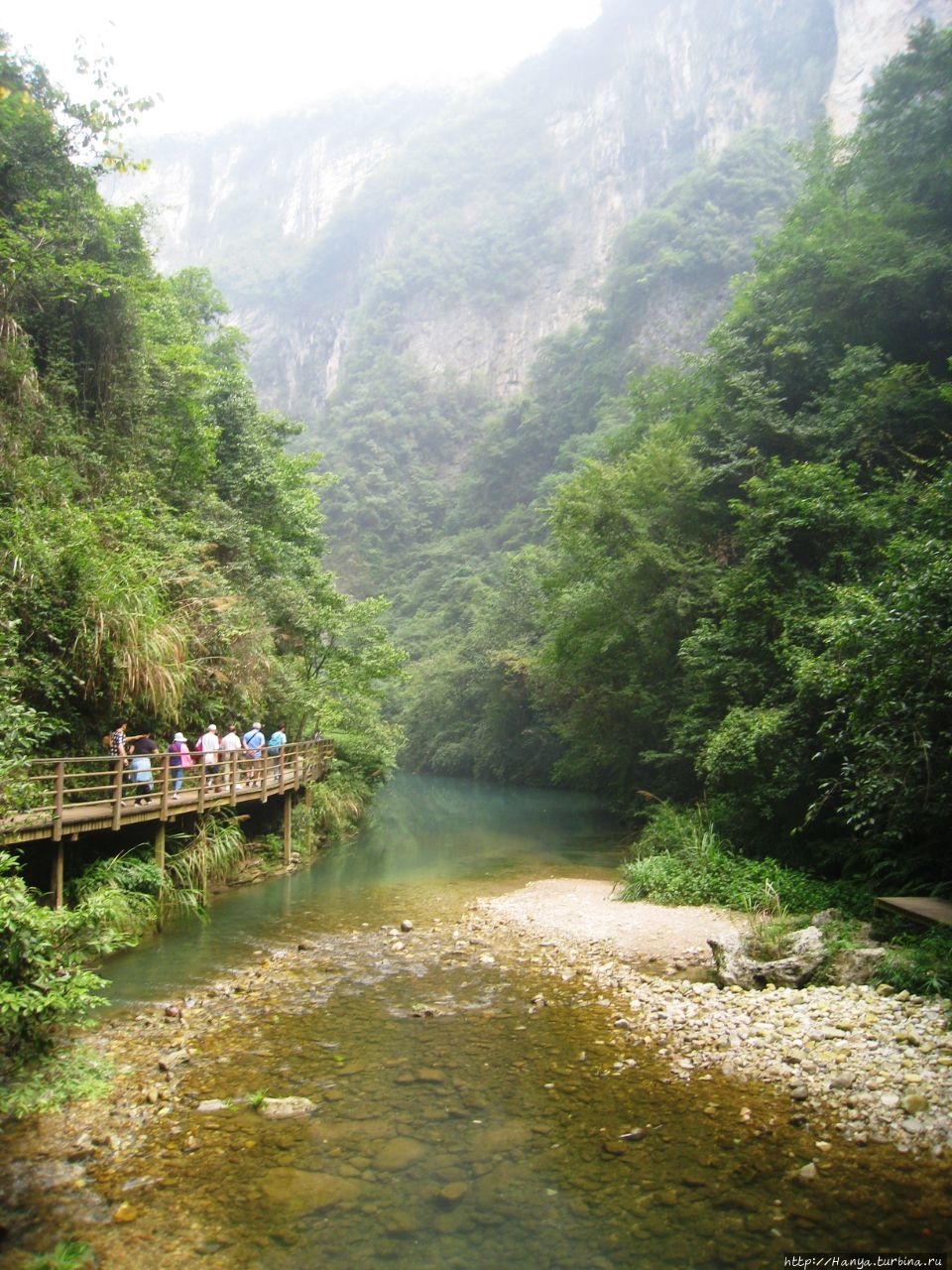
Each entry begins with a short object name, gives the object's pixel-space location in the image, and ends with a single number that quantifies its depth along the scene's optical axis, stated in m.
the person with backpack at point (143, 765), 11.59
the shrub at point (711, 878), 10.61
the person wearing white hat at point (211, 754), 14.08
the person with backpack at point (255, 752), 15.77
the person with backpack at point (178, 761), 12.66
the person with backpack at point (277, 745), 17.64
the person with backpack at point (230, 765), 14.49
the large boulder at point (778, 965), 8.01
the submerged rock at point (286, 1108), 6.02
